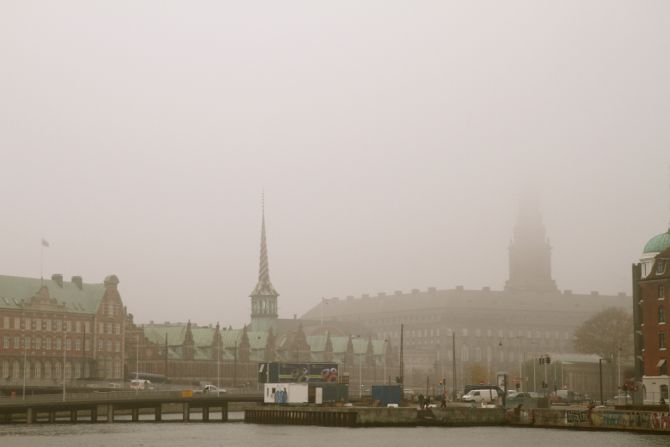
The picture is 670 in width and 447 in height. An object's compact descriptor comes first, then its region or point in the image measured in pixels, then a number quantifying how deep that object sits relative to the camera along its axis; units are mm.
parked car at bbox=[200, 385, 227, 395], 168325
